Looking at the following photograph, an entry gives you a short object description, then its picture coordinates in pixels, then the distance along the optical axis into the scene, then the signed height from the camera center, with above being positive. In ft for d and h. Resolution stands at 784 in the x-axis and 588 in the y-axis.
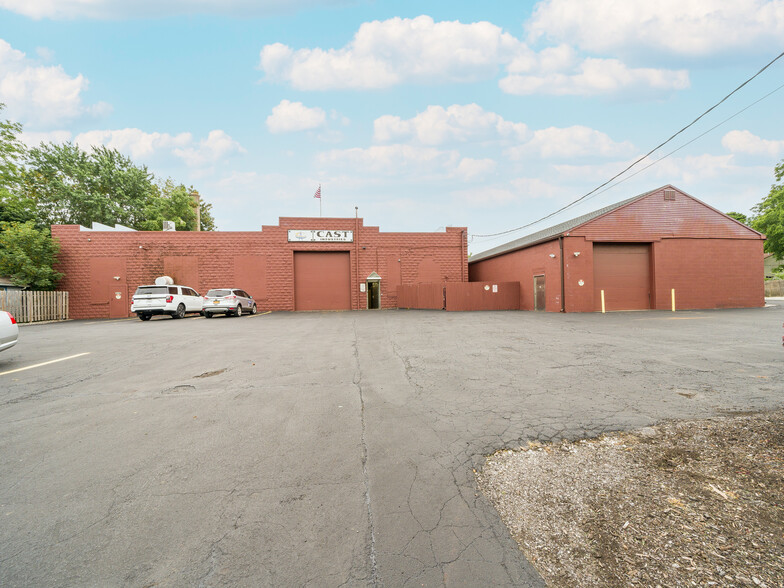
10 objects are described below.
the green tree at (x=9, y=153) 90.12 +38.61
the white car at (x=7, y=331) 23.12 -1.91
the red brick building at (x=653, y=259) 66.03 +5.72
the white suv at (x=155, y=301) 59.98 -0.34
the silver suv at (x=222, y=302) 62.75 -0.84
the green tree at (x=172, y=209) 124.77 +33.03
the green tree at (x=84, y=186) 116.37 +39.05
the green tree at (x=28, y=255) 67.56 +9.13
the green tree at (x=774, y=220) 134.00 +25.82
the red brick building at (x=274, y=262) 78.95 +8.09
